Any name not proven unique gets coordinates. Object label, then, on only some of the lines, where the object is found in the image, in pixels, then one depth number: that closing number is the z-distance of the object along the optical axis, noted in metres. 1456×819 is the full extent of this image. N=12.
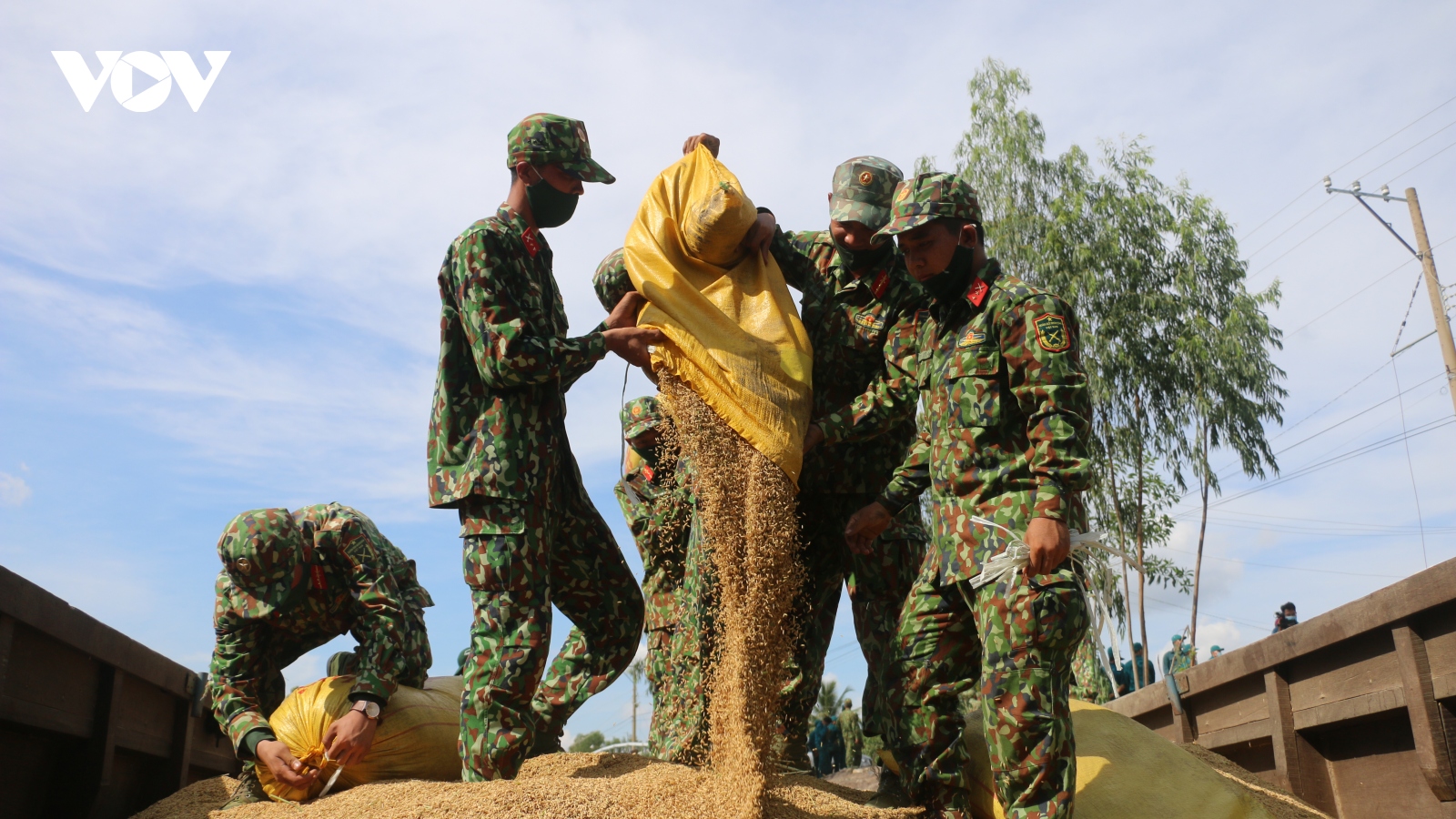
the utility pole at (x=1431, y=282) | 14.28
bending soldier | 3.82
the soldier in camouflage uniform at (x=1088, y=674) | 9.40
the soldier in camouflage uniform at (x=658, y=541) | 4.18
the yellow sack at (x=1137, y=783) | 3.05
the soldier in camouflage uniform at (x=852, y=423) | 3.61
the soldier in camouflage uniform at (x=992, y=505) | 2.73
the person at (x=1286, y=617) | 9.84
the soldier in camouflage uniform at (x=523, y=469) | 3.15
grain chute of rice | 2.96
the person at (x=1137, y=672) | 13.84
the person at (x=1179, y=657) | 11.64
